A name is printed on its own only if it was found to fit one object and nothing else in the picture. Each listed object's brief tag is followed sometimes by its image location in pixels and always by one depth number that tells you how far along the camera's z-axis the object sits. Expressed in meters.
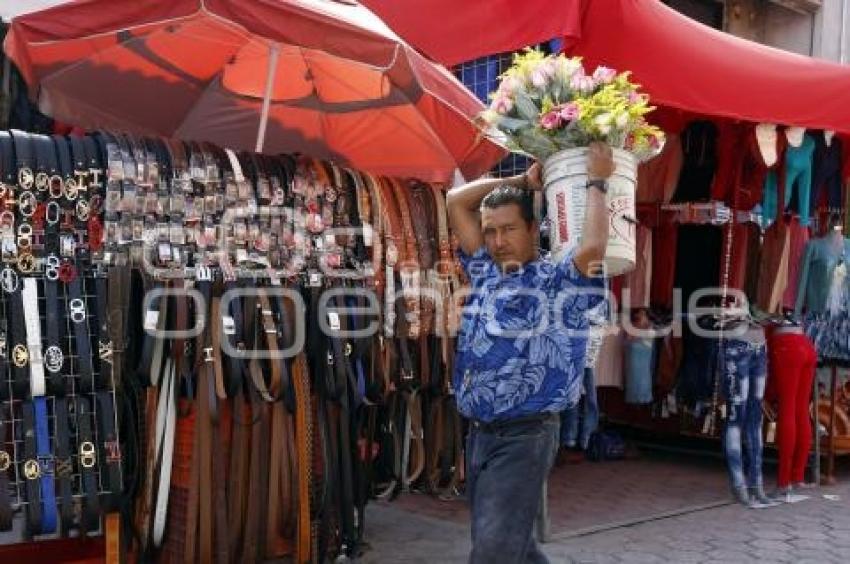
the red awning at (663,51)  4.46
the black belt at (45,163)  3.17
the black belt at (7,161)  3.13
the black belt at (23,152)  3.16
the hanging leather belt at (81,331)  3.18
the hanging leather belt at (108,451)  3.23
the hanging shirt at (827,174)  6.23
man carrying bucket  2.71
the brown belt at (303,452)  3.69
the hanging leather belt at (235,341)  3.47
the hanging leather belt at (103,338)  3.24
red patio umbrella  4.41
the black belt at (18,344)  3.06
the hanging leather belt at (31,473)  3.07
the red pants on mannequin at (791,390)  5.86
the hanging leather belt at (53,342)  3.12
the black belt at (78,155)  3.28
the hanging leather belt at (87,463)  3.17
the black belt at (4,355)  3.04
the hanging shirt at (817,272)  6.29
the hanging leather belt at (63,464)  3.13
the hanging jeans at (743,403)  5.74
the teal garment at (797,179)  6.00
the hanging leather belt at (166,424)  3.38
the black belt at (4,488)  3.02
